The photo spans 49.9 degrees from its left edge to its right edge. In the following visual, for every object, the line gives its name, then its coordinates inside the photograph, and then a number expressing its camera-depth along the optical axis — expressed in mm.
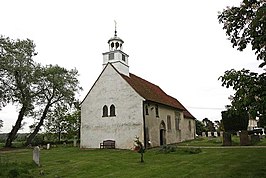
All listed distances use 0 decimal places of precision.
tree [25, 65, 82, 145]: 41781
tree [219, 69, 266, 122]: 9614
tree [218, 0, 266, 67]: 9773
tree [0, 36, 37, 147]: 33812
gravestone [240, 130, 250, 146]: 26031
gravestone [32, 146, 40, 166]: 17356
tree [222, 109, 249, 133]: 32562
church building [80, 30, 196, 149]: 29058
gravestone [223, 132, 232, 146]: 26859
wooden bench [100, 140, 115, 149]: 29650
